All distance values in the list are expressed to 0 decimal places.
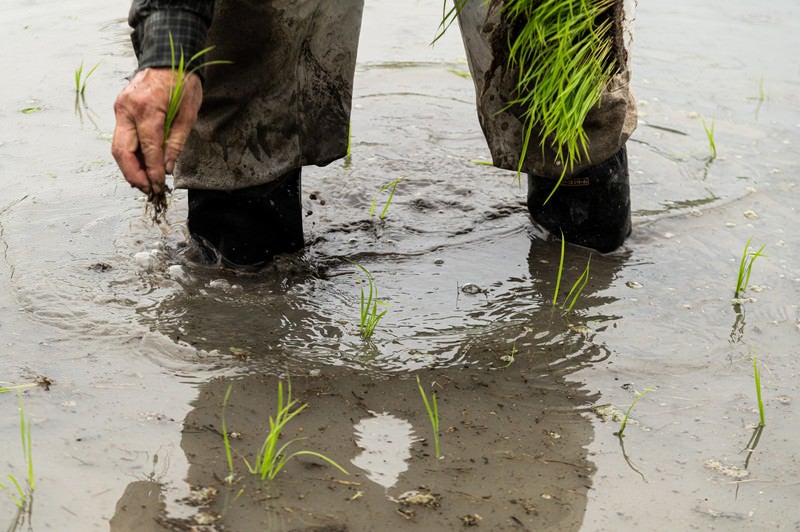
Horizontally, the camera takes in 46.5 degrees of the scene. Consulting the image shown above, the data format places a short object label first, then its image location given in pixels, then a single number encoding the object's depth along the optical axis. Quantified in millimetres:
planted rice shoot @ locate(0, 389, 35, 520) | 1919
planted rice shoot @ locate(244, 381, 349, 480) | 1987
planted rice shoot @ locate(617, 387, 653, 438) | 2249
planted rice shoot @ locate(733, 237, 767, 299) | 2830
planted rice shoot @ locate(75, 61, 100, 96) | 4043
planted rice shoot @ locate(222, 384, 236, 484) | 2027
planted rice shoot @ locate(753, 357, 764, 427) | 2201
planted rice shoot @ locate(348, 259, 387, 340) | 2596
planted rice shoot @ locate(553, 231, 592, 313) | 2844
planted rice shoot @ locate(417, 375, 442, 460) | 2168
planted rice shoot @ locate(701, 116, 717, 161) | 3830
